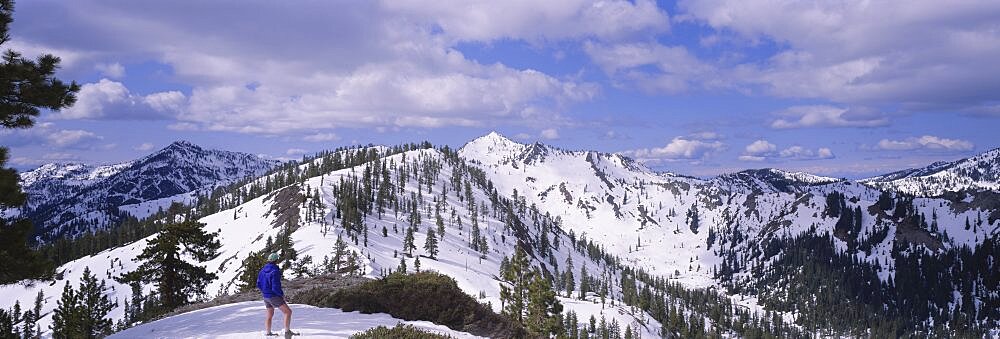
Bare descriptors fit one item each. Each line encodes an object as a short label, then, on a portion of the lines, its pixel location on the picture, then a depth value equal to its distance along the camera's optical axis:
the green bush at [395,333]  15.67
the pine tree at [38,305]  67.38
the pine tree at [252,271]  51.03
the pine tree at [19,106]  16.67
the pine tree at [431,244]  151.31
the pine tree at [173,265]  39.03
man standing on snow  16.70
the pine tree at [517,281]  53.81
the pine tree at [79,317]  43.38
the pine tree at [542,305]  52.66
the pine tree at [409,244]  148.59
